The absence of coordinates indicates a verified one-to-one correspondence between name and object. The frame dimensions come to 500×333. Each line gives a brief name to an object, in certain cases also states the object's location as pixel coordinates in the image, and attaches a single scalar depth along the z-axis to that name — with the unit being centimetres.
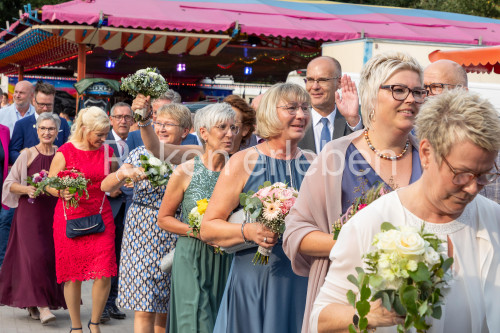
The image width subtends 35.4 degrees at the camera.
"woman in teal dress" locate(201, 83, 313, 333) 475
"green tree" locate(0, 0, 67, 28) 3603
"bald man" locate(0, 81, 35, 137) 1186
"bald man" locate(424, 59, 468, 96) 481
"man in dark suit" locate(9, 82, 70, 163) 1000
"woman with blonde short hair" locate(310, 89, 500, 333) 262
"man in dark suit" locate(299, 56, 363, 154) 614
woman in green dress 584
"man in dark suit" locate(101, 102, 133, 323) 872
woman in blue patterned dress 696
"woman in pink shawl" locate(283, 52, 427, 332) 356
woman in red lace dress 766
